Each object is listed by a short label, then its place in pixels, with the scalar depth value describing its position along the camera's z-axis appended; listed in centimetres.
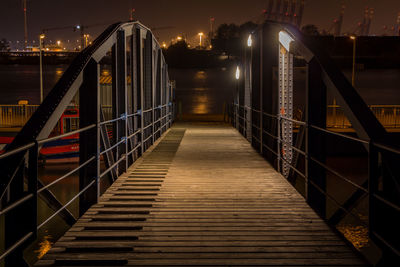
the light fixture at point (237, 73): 1823
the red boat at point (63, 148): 2209
